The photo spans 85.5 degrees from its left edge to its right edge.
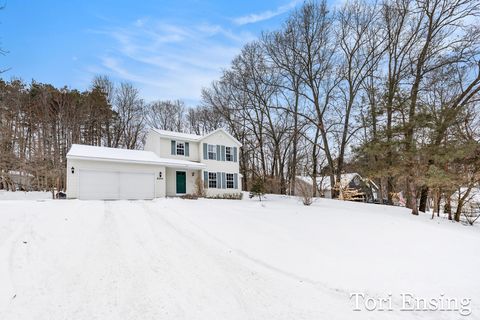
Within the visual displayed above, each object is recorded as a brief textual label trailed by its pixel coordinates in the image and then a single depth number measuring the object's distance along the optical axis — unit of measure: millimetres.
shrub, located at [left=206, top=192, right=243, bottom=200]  18712
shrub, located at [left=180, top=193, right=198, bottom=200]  14916
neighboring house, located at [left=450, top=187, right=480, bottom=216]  10539
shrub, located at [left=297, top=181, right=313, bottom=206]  13969
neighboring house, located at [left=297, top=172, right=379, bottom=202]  19336
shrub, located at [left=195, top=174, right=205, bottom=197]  17719
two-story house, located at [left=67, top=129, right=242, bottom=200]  14305
